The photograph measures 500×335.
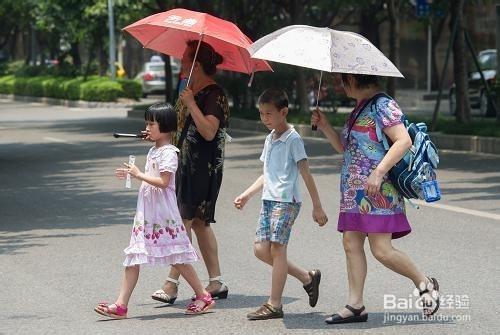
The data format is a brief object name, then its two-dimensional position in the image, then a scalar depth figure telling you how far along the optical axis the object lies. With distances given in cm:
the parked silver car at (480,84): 3134
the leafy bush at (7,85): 5697
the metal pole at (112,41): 4822
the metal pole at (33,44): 6269
